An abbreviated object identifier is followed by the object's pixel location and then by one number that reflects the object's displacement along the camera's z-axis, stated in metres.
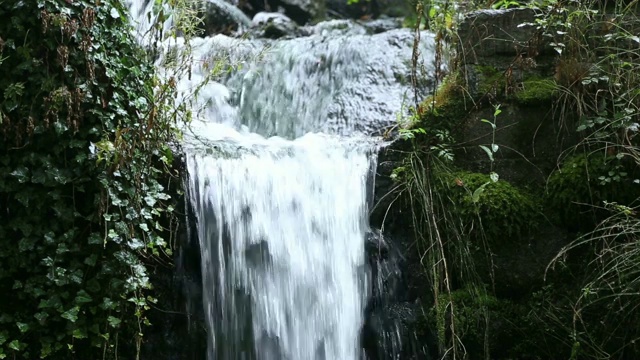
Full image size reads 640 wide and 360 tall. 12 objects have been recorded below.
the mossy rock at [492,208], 3.88
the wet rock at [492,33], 4.30
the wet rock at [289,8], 8.98
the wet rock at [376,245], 3.96
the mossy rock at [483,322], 3.75
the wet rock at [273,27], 7.77
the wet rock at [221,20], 7.85
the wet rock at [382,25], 8.41
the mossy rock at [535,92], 4.12
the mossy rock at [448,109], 4.20
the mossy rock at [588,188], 3.77
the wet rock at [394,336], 3.82
